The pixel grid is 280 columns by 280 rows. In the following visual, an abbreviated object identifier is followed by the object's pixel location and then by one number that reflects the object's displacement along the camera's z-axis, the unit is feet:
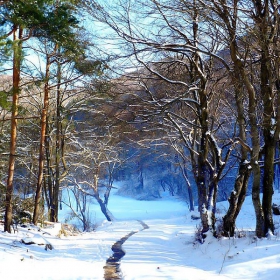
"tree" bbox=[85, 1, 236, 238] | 26.86
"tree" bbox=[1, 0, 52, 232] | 27.14
